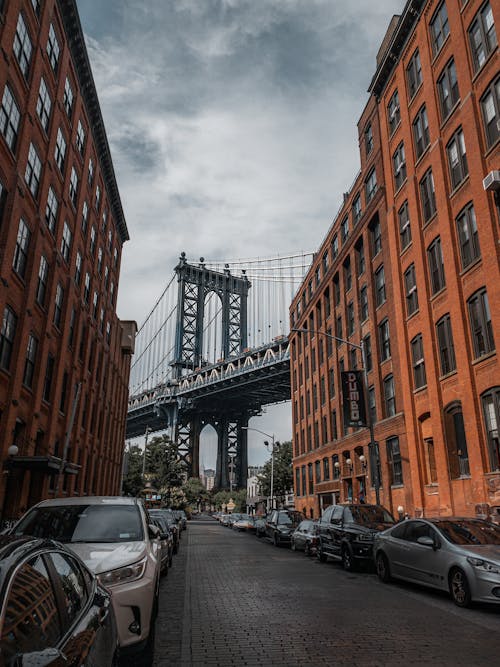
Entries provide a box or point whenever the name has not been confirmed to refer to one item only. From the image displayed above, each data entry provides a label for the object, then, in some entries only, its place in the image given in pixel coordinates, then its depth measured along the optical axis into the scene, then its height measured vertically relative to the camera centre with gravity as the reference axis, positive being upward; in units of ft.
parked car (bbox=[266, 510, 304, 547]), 85.61 -0.40
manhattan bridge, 293.64 +74.08
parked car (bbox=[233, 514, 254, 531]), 147.04 -0.17
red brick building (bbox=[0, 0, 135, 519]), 66.69 +38.90
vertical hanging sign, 97.53 +20.73
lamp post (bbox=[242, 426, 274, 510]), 185.04 +23.92
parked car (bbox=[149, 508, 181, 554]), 72.97 -0.36
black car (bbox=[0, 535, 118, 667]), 7.52 -1.37
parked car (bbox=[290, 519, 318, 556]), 66.55 -1.81
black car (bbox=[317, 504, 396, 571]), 48.42 -0.72
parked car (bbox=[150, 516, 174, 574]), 45.72 -2.50
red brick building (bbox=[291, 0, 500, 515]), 64.85 +36.18
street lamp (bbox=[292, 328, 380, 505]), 68.36 +7.70
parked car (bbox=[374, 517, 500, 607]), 29.94 -1.96
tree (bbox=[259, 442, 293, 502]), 219.82 +18.90
